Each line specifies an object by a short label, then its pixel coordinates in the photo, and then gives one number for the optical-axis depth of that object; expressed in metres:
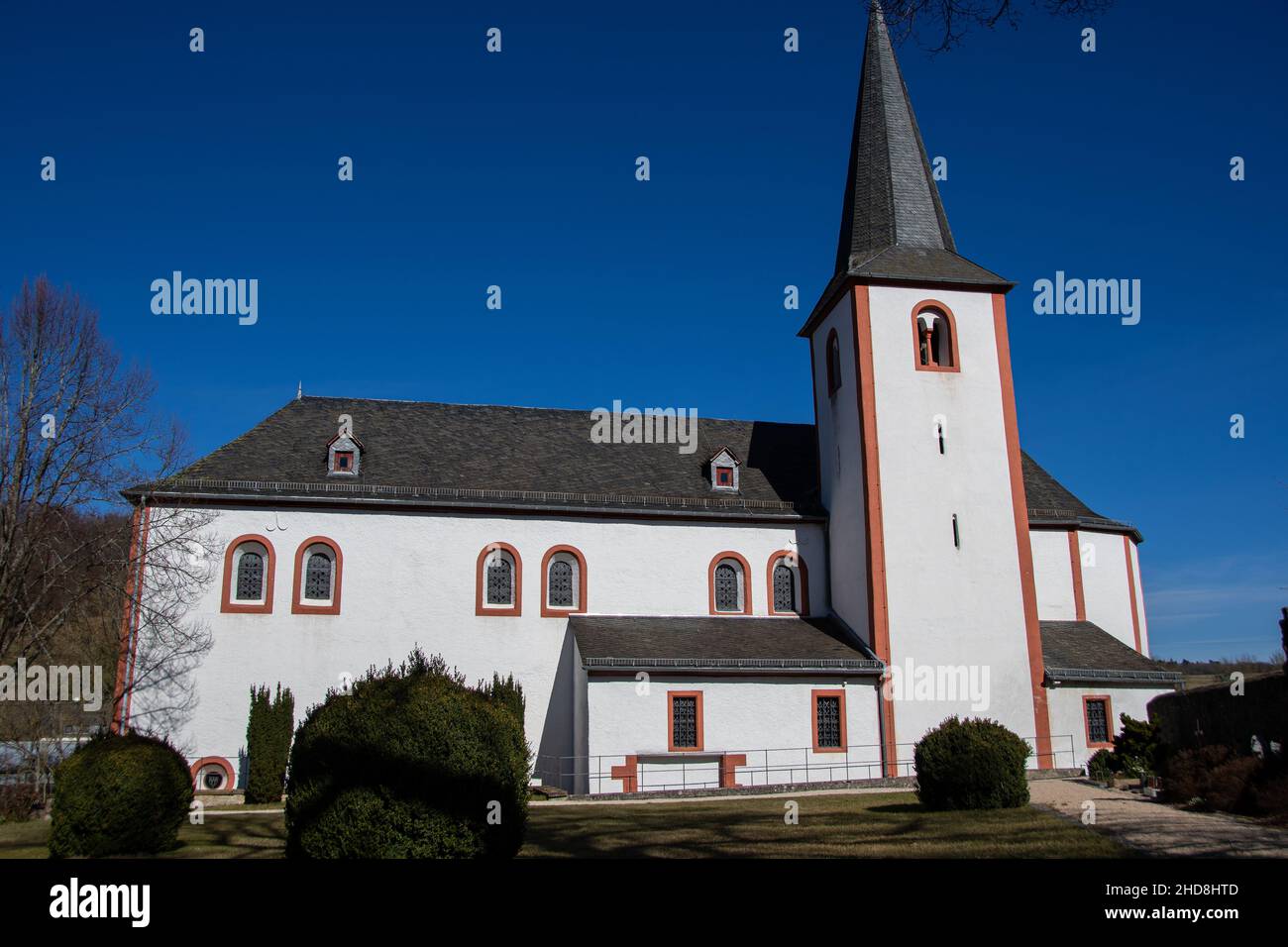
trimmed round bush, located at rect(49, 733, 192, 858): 13.98
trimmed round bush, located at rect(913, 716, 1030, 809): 16.11
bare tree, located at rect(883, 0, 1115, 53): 8.50
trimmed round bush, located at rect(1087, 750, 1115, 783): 20.75
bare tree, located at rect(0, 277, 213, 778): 21.47
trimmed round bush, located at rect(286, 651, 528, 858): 10.21
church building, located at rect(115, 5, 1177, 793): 25.14
